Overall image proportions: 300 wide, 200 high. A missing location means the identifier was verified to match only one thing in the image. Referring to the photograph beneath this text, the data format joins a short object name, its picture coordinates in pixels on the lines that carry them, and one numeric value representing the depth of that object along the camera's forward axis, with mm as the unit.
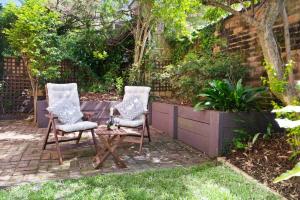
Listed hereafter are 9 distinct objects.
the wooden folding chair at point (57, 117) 4039
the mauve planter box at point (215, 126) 3910
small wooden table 3561
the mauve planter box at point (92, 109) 6652
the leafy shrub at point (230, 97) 4055
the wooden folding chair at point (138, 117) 4672
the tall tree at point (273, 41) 3434
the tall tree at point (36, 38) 6594
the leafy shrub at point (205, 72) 5024
